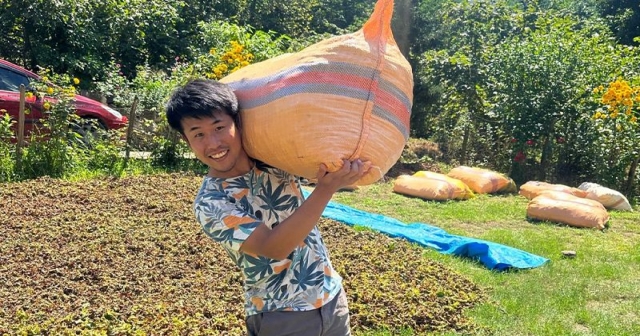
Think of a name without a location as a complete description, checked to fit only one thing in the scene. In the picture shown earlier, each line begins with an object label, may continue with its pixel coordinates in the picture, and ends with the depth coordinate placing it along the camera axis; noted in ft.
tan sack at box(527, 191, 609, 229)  21.88
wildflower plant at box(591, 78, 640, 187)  28.60
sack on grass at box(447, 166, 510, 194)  29.09
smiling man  4.83
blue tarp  16.10
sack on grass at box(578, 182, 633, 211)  26.18
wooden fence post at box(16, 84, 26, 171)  21.88
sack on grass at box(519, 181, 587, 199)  26.55
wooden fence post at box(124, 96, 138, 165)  25.93
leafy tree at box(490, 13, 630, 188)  32.12
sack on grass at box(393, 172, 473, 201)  26.16
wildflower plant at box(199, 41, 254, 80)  29.09
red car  23.38
